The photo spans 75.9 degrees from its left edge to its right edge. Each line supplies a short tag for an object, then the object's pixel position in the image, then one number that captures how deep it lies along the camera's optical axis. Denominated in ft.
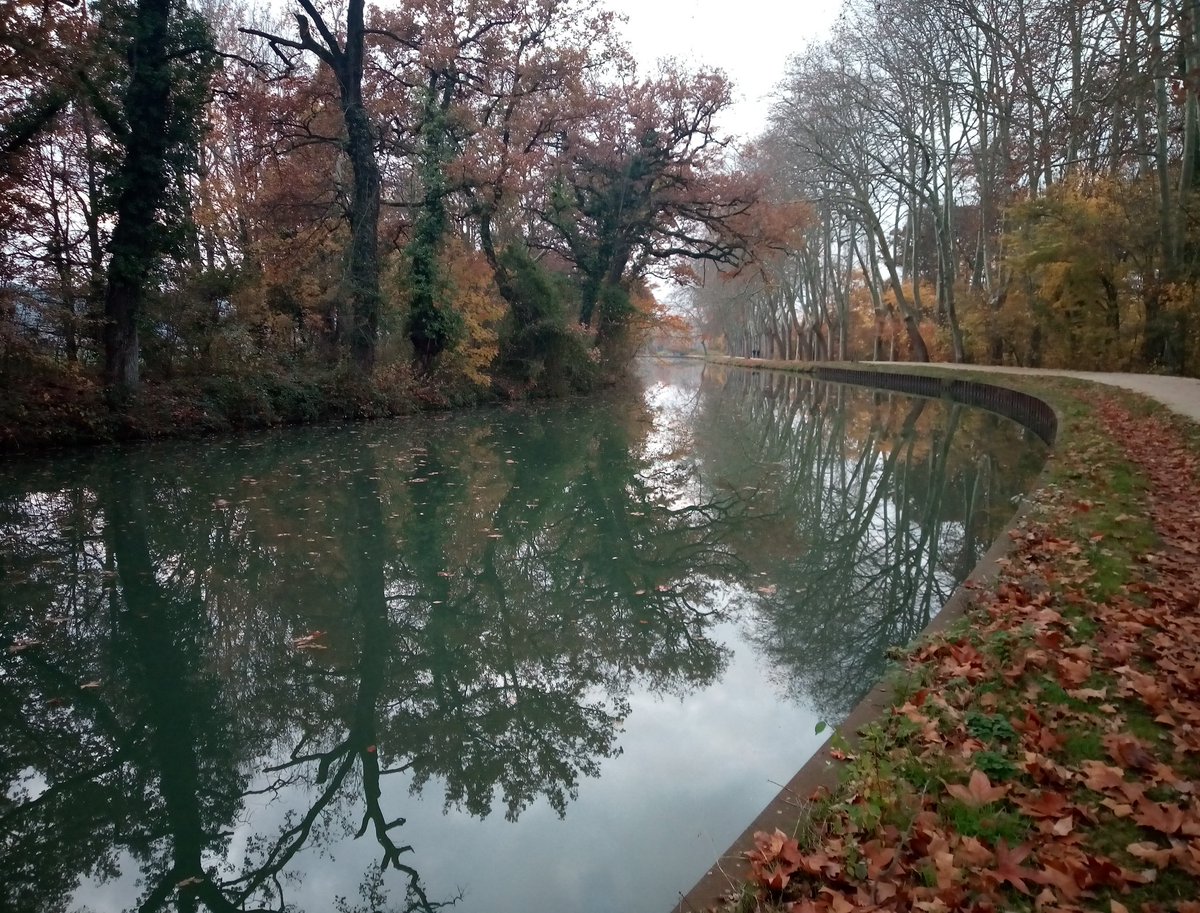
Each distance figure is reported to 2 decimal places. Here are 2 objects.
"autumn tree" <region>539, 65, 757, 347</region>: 84.48
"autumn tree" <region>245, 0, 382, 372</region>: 59.31
